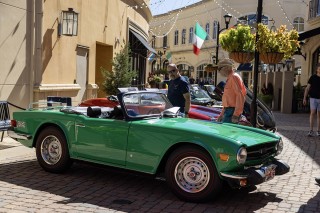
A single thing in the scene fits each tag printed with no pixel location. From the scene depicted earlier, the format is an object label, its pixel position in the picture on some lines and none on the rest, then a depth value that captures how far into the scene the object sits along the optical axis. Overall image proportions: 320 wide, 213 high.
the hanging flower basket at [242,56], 11.14
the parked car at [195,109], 8.96
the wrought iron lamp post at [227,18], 22.45
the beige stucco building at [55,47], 9.80
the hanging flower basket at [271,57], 9.70
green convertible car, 5.14
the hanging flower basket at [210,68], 23.12
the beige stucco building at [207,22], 39.78
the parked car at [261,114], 9.39
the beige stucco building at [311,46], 21.52
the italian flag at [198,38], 24.53
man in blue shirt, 8.47
